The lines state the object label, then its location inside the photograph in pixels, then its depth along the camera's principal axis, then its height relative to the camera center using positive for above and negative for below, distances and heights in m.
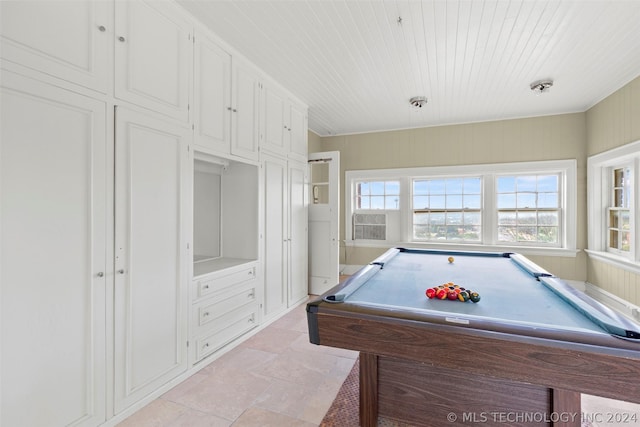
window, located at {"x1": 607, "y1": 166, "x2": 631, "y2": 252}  3.54 +0.05
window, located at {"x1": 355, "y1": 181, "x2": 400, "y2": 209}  5.28 +0.37
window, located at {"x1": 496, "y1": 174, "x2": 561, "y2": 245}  4.46 +0.11
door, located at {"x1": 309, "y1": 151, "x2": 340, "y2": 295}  3.99 -0.29
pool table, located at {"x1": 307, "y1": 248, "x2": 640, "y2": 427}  1.05 -0.52
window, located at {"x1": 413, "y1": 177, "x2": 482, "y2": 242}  4.81 +0.10
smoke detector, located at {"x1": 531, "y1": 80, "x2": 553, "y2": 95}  3.25 +1.44
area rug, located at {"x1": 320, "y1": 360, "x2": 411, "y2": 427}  1.68 -1.19
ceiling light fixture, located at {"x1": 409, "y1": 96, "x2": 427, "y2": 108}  3.77 +1.47
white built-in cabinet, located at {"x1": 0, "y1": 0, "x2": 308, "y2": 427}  1.33 +0.06
